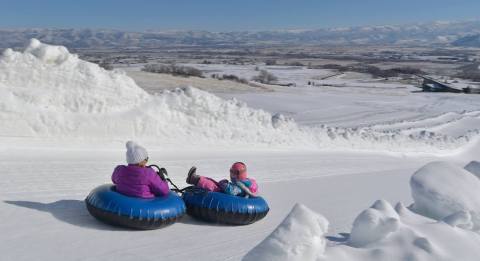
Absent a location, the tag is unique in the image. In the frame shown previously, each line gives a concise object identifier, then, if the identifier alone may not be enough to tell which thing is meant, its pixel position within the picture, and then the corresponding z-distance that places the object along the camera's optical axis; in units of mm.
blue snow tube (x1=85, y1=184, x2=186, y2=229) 5953
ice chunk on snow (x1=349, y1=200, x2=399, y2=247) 4672
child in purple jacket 6141
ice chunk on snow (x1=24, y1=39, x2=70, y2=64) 11375
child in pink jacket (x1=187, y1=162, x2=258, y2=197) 6836
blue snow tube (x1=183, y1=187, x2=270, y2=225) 6586
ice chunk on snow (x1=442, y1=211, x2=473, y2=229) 5125
